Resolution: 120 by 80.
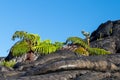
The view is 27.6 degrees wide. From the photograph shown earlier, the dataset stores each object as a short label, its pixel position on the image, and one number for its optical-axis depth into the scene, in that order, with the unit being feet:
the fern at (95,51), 82.30
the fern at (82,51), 78.53
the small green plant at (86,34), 97.71
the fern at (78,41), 85.16
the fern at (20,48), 76.14
